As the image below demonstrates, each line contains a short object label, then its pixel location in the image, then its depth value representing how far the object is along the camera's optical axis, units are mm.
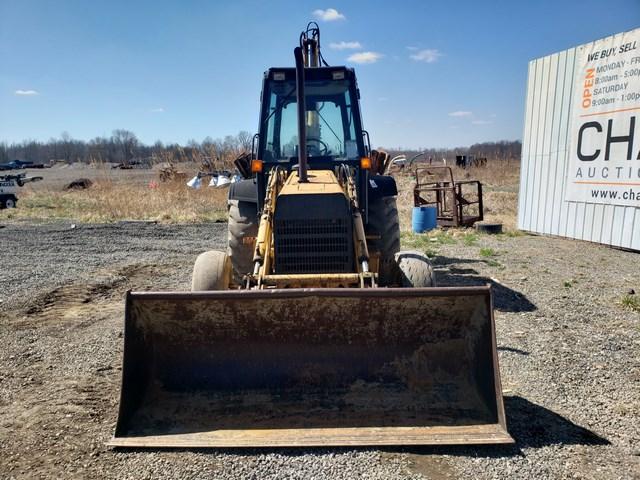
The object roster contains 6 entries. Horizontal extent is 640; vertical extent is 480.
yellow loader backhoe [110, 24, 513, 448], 3312
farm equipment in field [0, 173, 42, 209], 20297
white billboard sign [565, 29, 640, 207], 9242
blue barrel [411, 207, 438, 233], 12680
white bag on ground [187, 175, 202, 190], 24234
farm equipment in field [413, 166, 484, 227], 12930
